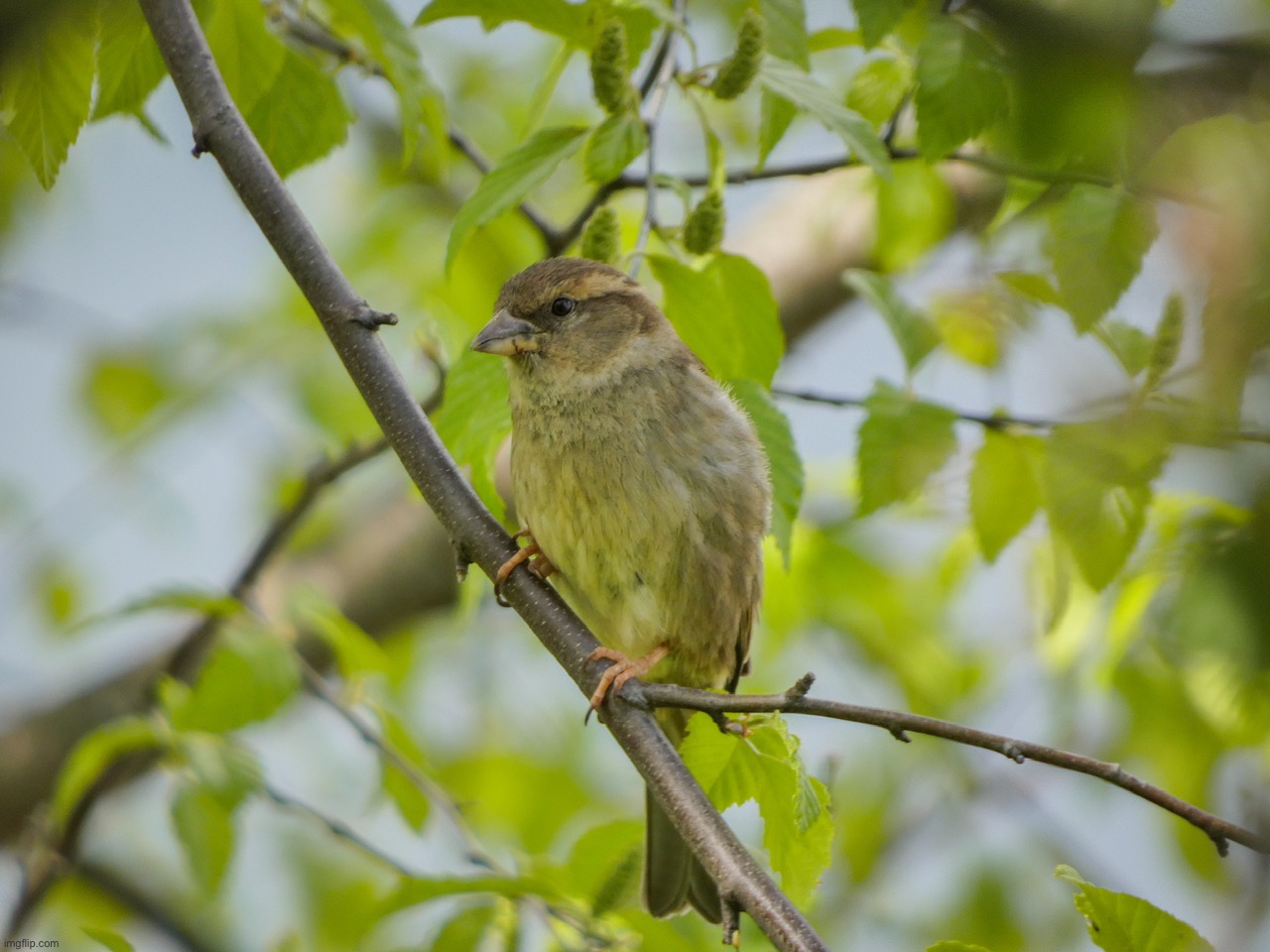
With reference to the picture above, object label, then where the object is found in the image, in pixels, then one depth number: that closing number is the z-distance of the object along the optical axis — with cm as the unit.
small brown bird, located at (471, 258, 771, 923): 661
